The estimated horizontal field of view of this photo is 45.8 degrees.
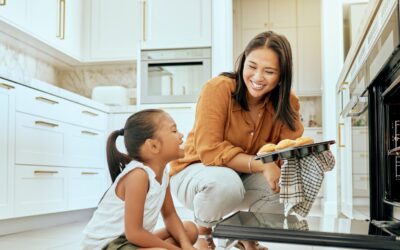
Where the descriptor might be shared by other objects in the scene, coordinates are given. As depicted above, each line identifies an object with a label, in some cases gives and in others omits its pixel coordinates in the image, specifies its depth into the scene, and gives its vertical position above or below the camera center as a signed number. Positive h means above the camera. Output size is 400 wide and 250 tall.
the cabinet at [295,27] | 5.33 +1.24
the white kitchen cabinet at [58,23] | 3.46 +0.88
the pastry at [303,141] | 1.24 -0.01
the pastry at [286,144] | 1.25 -0.02
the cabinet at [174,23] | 3.90 +0.94
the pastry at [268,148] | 1.26 -0.03
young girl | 1.32 -0.15
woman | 1.62 +0.01
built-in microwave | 3.86 +0.51
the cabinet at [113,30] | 4.14 +0.93
